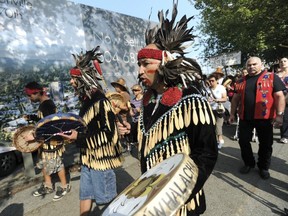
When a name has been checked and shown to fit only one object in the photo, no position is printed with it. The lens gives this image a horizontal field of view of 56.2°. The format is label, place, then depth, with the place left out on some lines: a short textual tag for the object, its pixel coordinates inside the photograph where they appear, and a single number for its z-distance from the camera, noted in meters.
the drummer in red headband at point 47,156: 4.20
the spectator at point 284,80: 6.05
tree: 17.35
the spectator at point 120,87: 6.79
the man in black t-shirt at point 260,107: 4.39
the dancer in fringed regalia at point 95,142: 2.84
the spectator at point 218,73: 7.94
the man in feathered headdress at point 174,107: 1.65
